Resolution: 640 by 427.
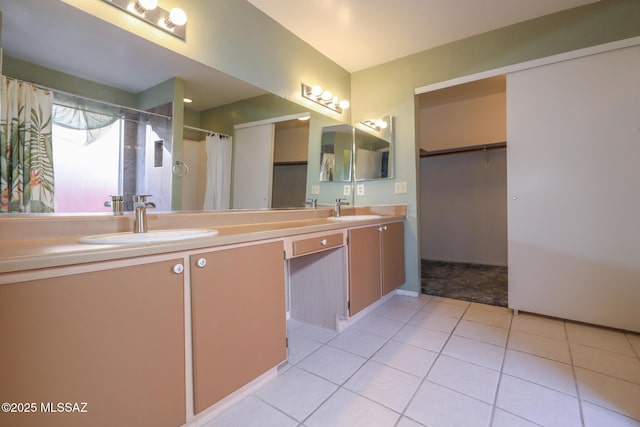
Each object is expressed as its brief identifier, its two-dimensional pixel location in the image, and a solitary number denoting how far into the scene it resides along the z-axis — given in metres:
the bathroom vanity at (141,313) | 0.71
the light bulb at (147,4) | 1.36
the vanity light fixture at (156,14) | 1.34
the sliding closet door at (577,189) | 1.89
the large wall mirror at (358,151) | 2.74
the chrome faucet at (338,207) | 2.57
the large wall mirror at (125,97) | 1.14
